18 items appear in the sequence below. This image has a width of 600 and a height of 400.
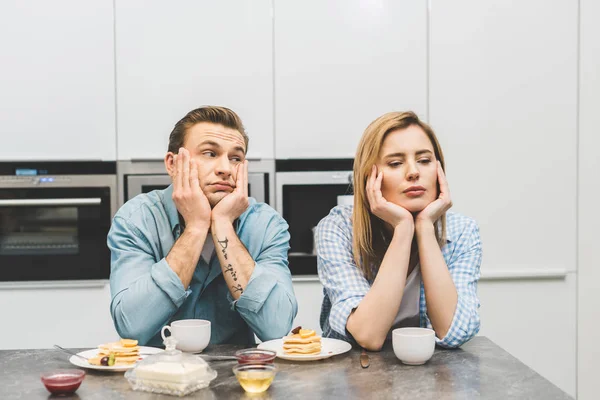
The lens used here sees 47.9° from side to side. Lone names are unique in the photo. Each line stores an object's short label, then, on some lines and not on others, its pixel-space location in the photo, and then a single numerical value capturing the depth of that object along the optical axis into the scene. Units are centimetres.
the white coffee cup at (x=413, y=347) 145
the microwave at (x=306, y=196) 318
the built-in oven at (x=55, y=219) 310
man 175
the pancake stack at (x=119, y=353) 145
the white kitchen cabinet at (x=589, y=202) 323
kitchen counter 126
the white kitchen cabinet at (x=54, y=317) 306
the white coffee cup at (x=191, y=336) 155
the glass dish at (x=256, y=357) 137
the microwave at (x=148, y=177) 312
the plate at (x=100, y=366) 142
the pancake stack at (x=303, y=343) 153
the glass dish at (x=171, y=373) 126
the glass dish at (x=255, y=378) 125
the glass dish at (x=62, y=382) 126
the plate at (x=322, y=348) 150
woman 172
